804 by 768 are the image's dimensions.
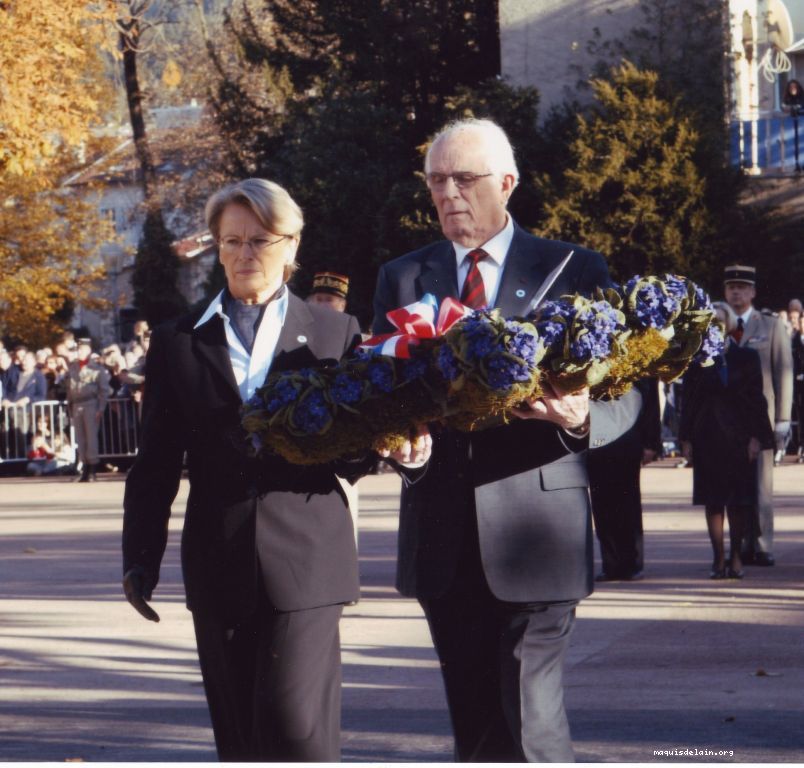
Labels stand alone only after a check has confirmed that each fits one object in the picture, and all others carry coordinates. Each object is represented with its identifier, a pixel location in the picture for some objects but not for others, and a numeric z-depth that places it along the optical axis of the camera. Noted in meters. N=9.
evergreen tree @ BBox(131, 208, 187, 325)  47.34
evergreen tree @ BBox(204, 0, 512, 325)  33.22
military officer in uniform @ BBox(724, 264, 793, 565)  11.69
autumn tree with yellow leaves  21.86
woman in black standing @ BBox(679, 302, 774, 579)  11.31
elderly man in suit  4.32
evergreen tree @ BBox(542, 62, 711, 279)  27.03
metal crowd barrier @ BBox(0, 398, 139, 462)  24.25
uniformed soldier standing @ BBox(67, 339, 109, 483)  23.19
